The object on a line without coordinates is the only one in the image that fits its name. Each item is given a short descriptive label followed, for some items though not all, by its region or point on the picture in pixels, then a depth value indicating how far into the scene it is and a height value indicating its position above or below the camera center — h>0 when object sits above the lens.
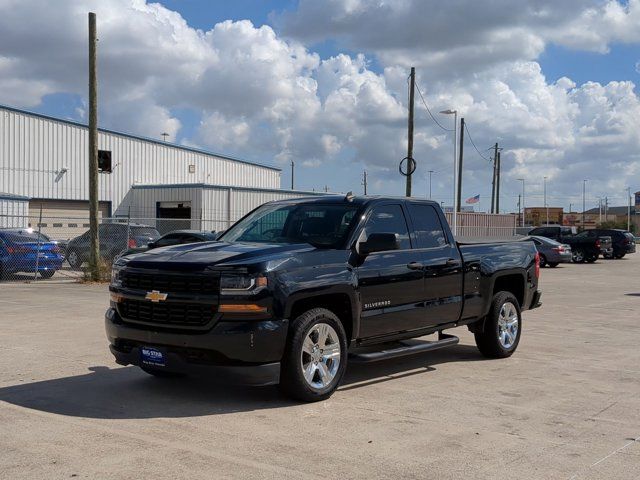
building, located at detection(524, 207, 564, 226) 113.62 +1.35
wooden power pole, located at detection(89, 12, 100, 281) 20.70 +2.34
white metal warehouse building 35.16 +1.93
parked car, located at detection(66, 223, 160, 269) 23.22 -0.67
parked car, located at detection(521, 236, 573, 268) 31.53 -1.19
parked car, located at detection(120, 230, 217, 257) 19.35 -0.47
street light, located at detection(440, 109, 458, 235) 33.16 +0.71
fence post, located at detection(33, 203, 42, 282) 20.27 -1.01
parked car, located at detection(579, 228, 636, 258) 39.53 -0.94
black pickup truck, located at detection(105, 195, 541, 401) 6.37 -0.68
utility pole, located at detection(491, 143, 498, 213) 63.28 +3.50
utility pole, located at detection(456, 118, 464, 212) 44.78 +4.07
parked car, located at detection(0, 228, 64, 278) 19.86 -0.94
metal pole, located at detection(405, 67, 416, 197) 33.31 +3.84
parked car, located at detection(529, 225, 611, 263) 36.12 -0.87
